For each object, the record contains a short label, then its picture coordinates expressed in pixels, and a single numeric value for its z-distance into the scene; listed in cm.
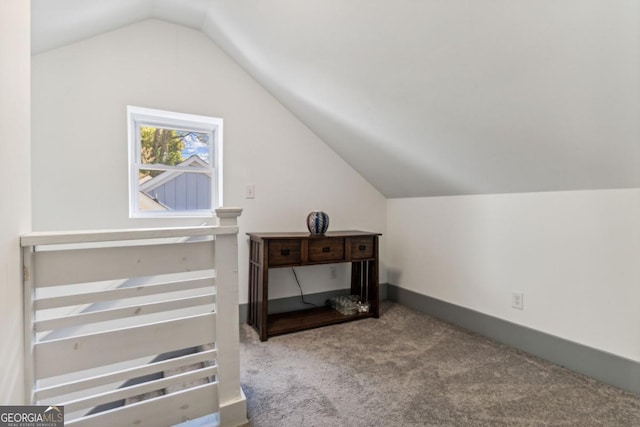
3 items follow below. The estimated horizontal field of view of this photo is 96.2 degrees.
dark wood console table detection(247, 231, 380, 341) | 215
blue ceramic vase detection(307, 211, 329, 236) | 237
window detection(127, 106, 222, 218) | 217
